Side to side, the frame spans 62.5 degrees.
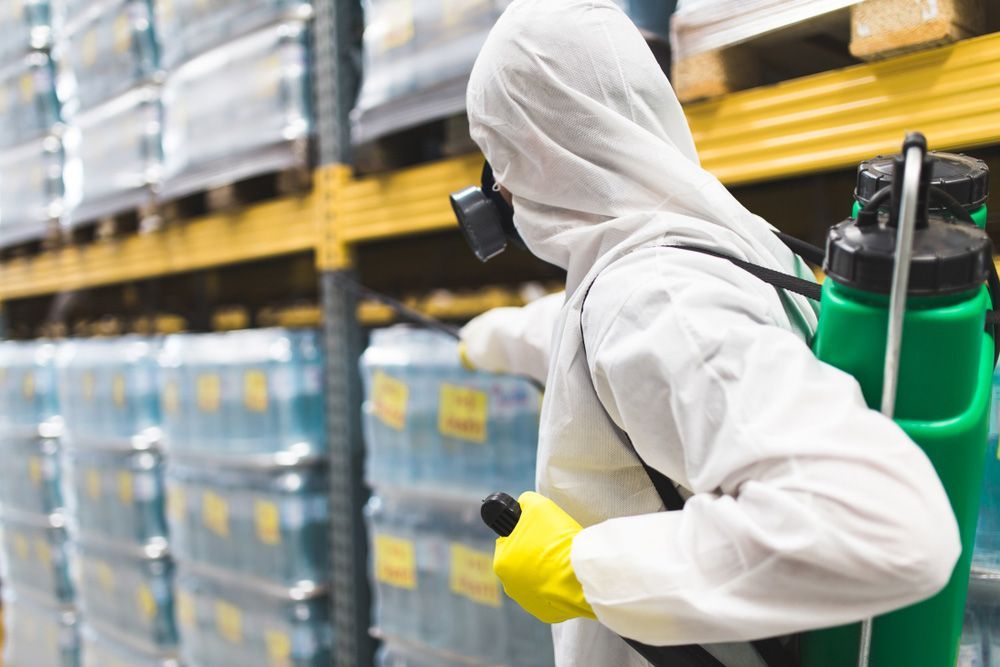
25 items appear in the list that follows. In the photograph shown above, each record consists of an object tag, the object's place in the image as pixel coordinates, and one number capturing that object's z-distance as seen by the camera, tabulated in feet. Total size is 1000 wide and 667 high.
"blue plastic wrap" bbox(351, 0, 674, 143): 6.18
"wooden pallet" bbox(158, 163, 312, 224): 8.18
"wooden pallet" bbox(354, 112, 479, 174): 6.92
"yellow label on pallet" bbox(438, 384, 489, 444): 6.88
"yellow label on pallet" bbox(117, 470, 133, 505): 10.50
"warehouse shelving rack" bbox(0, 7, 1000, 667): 4.33
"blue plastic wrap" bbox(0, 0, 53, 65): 11.62
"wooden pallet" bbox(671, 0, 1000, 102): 4.18
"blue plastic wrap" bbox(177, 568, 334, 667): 8.50
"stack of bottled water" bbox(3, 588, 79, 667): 12.28
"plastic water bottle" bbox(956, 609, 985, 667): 4.39
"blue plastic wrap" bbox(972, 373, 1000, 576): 4.27
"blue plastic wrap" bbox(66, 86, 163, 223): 9.73
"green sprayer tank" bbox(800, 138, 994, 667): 2.84
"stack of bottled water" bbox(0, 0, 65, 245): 11.75
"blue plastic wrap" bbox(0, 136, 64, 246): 11.81
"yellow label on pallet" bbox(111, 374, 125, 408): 10.59
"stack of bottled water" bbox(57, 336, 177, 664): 10.40
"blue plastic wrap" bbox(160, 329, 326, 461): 8.45
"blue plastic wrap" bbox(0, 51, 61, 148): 11.82
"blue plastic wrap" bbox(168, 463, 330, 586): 8.43
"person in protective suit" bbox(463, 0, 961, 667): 2.70
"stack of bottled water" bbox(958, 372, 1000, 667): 4.30
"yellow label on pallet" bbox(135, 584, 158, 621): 10.29
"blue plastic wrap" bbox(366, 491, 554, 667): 6.81
